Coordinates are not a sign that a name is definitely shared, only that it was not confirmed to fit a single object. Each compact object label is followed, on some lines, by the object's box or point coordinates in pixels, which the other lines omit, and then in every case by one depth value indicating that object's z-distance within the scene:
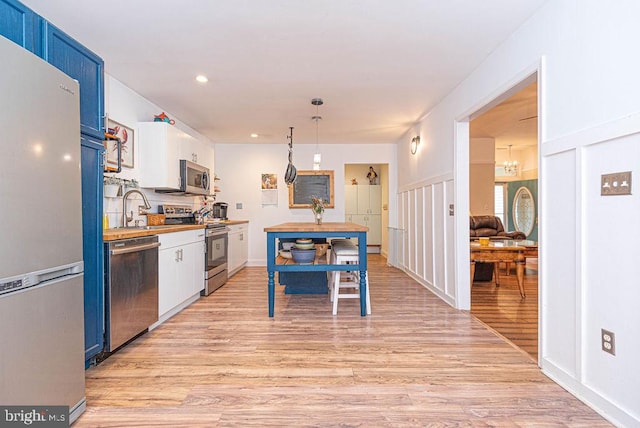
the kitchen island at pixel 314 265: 3.35
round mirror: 8.06
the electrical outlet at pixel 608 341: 1.67
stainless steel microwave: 4.23
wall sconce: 5.01
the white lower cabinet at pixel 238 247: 5.32
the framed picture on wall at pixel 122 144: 3.24
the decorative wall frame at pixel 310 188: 6.60
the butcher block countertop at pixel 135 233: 2.31
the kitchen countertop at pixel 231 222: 5.13
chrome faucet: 3.14
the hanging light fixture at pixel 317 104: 4.02
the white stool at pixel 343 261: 3.41
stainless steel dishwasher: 2.32
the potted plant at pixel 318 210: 4.14
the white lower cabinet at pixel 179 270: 3.13
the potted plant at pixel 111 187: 3.18
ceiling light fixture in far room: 8.03
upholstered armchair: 5.90
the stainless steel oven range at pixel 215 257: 4.23
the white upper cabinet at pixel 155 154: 3.82
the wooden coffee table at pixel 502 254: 4.14
